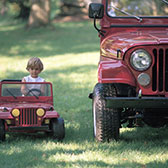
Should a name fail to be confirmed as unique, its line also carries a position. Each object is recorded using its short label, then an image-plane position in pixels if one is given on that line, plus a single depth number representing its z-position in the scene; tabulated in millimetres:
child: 10503
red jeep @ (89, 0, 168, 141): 8386
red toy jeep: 9411
